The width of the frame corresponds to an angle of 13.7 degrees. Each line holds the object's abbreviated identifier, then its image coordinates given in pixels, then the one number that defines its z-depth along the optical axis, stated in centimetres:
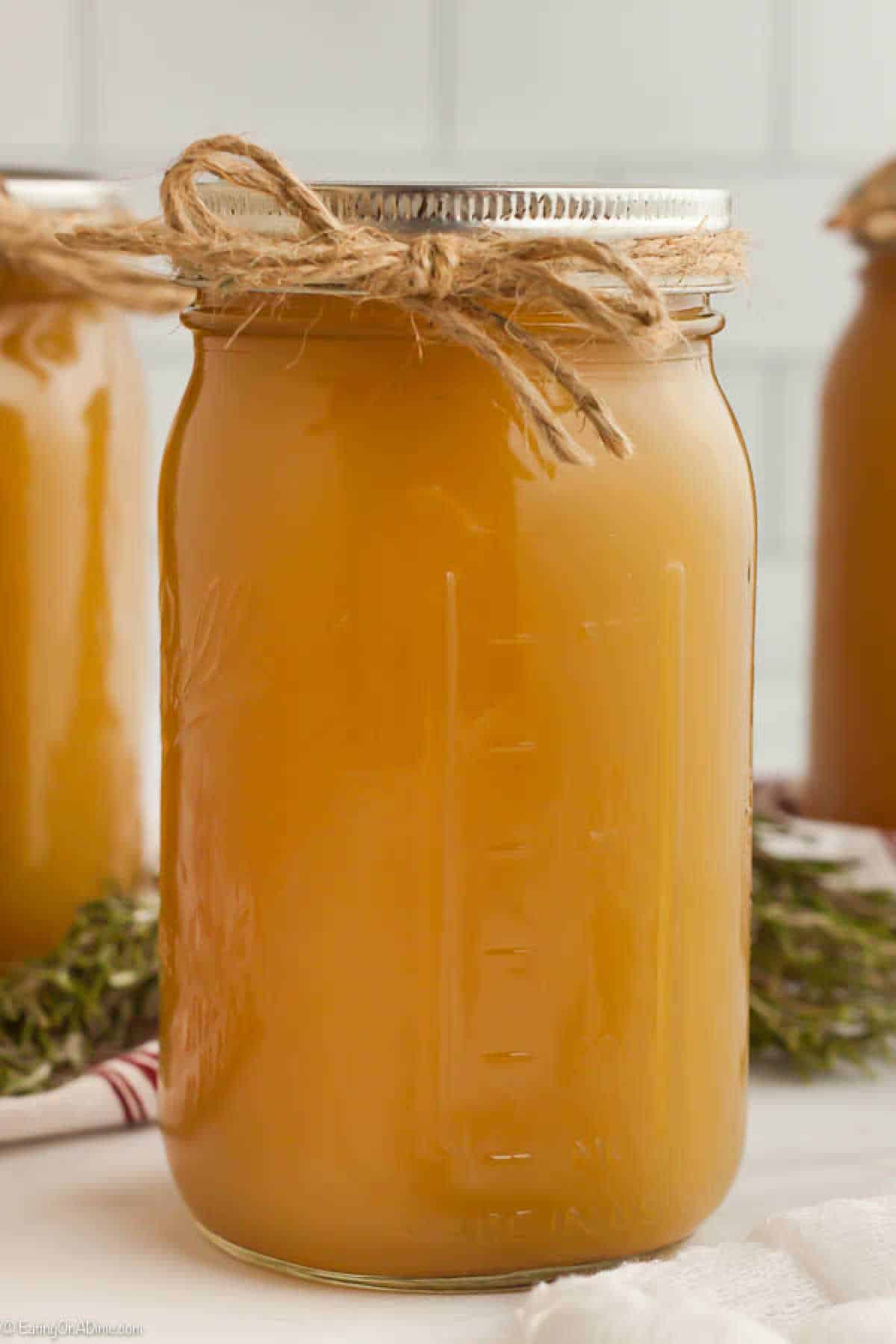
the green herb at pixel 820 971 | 67
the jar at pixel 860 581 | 74
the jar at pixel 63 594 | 67
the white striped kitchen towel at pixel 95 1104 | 63
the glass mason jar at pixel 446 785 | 56
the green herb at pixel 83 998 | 65
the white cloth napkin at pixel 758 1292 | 53
